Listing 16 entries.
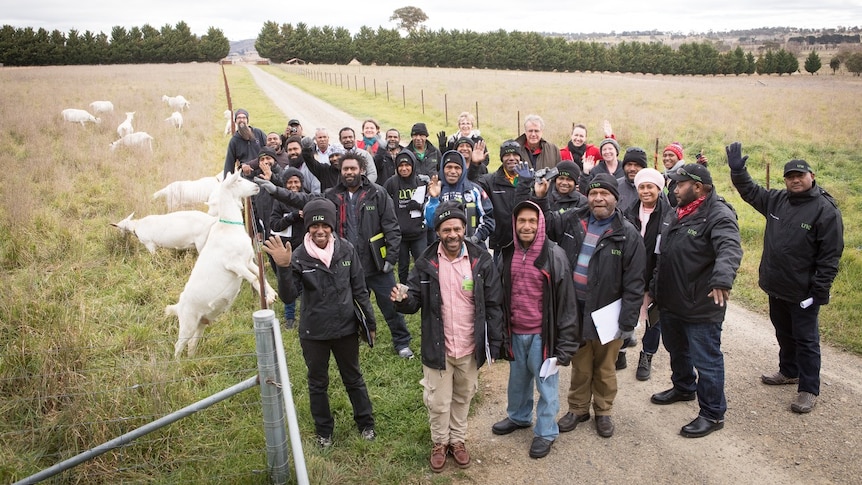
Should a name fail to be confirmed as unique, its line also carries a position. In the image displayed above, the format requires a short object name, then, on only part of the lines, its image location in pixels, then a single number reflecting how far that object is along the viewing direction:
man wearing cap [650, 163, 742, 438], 4.60
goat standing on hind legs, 6.08
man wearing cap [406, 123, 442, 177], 7.95
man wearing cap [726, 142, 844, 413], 4.88
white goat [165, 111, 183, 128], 20.00
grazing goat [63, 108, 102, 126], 18.94
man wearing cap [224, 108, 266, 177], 8.97
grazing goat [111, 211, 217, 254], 8.62
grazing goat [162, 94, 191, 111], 24.55
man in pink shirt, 4.27
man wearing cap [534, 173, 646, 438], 4.55
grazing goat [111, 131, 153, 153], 15.79
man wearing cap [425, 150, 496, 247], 6.10
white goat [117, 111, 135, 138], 17.28
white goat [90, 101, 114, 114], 21.78
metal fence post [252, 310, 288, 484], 3.29
